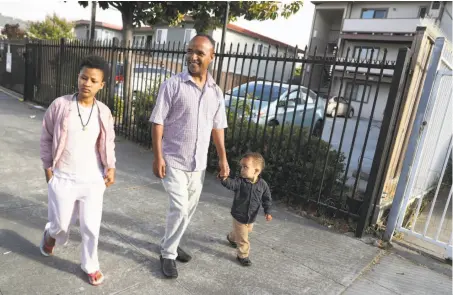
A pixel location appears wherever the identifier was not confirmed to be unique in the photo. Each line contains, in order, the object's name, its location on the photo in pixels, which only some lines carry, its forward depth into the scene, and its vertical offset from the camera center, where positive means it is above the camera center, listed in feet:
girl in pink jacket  7.56 -2.25
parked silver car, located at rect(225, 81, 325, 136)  22.28 -1.57
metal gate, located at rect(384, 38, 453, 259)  11.68 -1.46
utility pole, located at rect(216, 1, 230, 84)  17.98 +0.64
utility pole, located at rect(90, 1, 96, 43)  33.92 +4.11
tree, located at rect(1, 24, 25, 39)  87.25 +3.38
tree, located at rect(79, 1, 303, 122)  28.86 +5.08
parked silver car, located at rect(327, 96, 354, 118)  51.67 -2.81
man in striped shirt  8.26 -1.56
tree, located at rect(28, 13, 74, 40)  100.27 +6.19
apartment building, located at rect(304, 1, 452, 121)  74.95 +17.49
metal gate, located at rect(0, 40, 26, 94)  39.24 -2.36
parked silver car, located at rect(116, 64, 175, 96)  22.08 -1.02
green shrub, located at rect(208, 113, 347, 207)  14.55 -3.35
